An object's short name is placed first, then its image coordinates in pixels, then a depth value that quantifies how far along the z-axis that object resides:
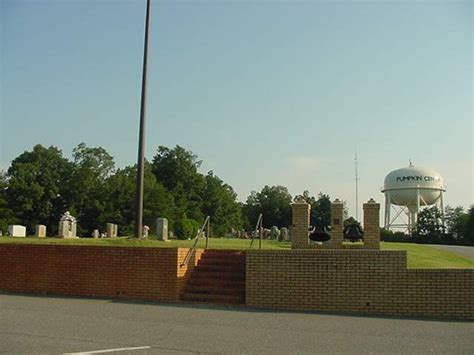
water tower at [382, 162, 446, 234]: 52.59
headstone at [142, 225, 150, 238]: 29.53
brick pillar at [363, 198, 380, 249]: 14.75
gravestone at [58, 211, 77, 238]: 26.42
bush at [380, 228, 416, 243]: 49.78
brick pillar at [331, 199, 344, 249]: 15.26
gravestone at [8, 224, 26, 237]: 30.29
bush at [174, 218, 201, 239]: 25.61
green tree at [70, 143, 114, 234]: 59.12
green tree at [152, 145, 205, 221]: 67.19
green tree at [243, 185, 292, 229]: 76.00
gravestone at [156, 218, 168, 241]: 22.92
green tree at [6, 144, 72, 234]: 57.19
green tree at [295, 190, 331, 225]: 68.56
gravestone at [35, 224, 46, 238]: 28.11
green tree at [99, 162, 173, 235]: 53.50
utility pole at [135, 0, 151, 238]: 17.86
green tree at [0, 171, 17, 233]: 53.12
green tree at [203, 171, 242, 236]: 65.50
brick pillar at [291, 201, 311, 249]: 15.14
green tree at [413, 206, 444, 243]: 50.47
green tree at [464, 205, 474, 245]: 46.54
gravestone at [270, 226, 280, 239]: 33.95
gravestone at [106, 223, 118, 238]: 29.84
